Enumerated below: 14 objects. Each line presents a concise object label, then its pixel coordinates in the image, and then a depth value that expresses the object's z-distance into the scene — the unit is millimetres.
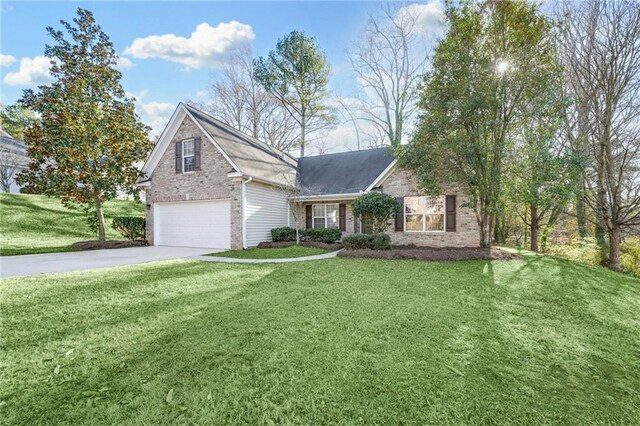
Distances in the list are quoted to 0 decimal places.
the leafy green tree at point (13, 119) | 29422
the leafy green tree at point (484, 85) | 9141
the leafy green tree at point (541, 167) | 8766
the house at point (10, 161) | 21875
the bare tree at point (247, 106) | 24703
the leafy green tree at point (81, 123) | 11367
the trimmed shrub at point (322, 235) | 12922
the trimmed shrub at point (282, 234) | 12867
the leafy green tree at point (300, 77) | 22078
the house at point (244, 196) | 11750
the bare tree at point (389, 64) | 21156
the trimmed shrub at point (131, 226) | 14305
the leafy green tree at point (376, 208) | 11312
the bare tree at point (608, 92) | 9070
